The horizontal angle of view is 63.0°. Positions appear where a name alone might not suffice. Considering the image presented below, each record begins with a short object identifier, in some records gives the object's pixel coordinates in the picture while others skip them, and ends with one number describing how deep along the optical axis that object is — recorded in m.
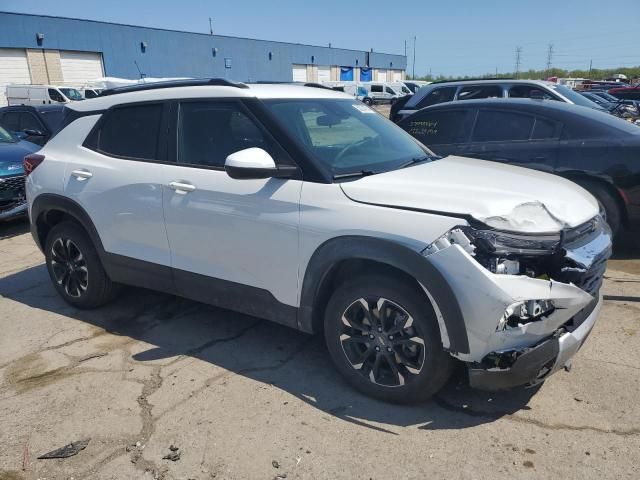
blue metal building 33.56
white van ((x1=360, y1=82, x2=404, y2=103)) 43.44
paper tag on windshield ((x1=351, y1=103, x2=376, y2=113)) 4.16
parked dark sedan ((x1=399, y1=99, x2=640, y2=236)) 5.25
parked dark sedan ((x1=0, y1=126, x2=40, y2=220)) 7.37
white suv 2.64
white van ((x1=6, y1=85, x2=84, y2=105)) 26.88
